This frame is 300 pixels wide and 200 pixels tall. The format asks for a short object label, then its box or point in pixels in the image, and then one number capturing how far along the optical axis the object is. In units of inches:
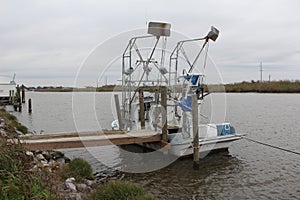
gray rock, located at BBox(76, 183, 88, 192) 278.7
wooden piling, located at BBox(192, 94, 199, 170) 410.6
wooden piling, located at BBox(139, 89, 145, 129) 510.0
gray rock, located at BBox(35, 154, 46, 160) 373.7
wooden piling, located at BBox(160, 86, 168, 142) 453.7
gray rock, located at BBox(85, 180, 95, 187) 311.3
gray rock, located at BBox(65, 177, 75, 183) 287.1
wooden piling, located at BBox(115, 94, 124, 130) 542.9
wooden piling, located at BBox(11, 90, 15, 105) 1581.0
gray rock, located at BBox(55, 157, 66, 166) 414.4
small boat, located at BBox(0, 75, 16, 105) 1638.8
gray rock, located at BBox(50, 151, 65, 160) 440.9
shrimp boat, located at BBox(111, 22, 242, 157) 456.1
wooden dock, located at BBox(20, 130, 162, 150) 384.5
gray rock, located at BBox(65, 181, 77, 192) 265.6
